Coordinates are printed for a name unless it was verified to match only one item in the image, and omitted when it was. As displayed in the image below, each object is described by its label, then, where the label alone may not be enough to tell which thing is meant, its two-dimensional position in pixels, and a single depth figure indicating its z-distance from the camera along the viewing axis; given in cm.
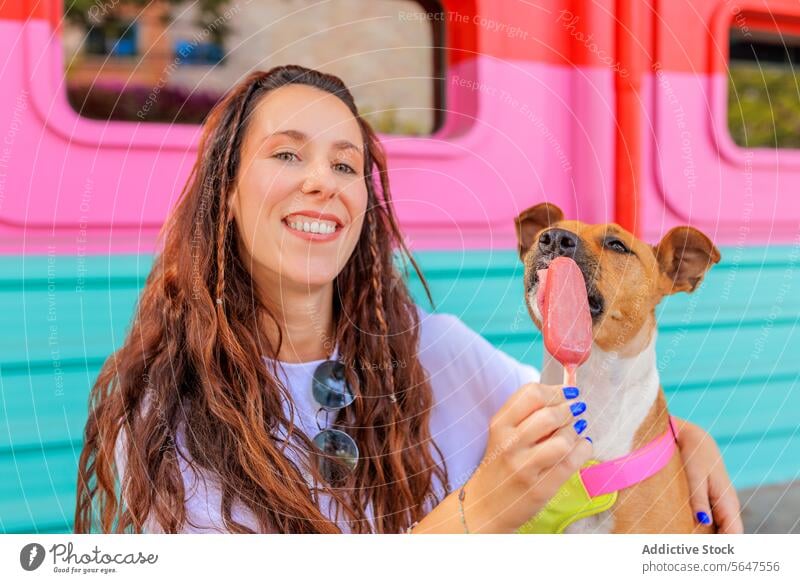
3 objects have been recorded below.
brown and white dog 100
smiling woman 103
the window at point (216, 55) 122
